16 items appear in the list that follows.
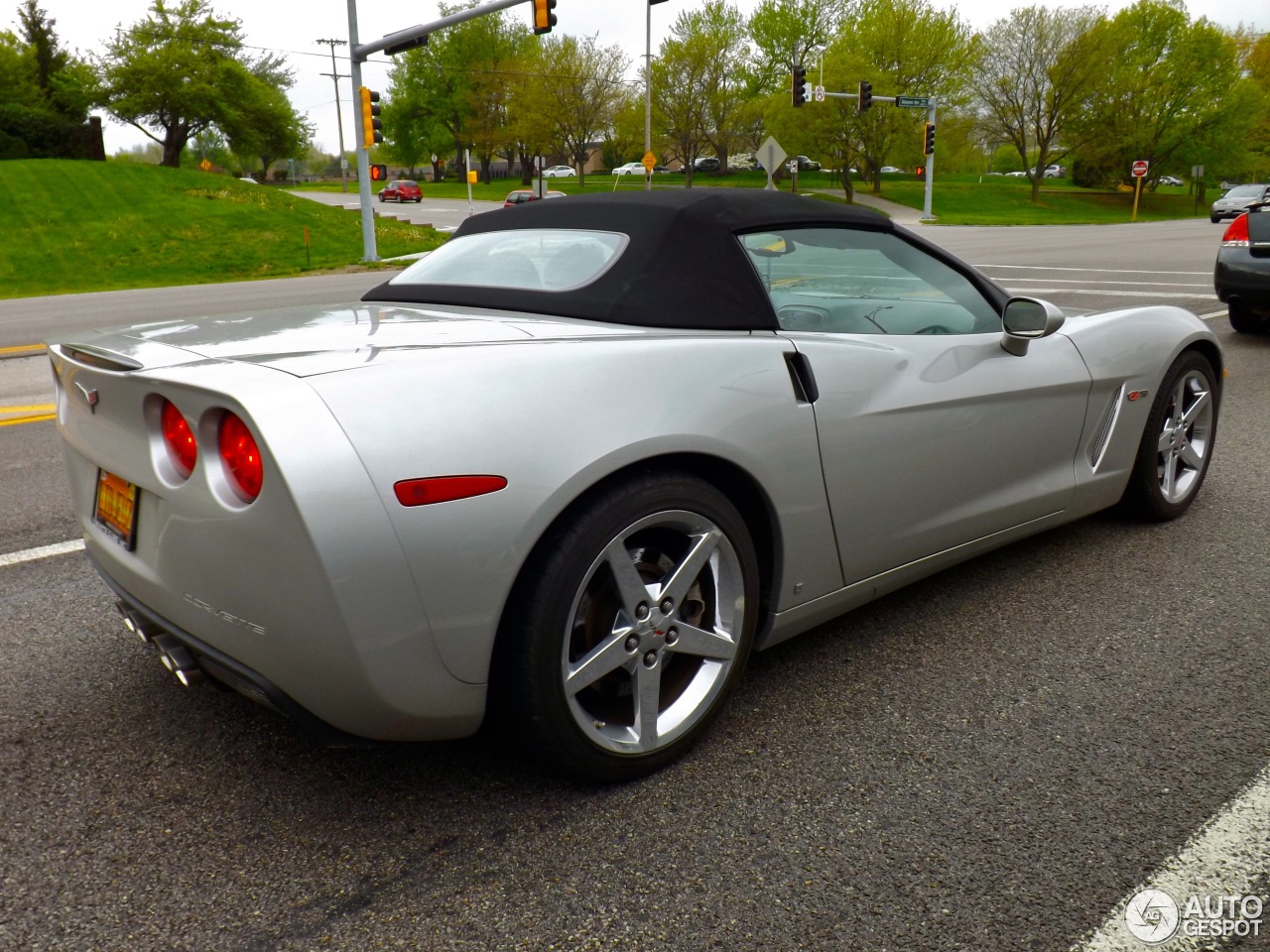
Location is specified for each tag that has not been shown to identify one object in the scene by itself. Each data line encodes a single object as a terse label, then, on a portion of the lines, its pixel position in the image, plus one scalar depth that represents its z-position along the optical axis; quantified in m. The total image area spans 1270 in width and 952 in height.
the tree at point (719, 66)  62.06
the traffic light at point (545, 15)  17.83
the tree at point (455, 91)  74.19
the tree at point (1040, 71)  58.44
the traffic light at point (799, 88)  33.66
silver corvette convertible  1.97
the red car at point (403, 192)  57.56
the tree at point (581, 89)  64.31
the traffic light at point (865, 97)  35.88
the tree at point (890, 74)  54.97
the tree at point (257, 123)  55.06
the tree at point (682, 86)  61.31
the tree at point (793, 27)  73.12
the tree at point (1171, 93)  58.75
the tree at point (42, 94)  42.81
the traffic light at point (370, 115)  20.66
